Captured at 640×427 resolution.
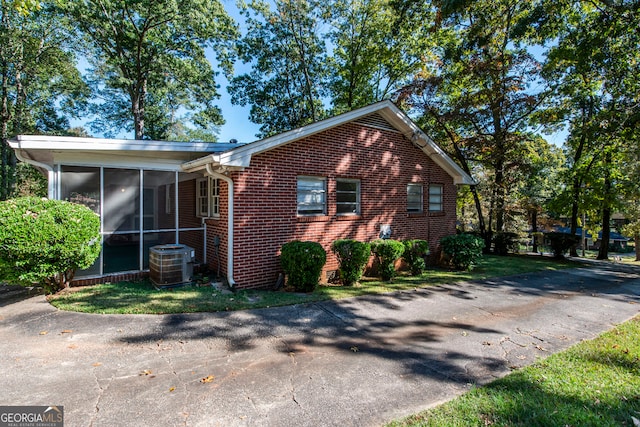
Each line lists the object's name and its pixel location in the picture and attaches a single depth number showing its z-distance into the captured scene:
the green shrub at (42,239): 4.98
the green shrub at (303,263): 6.43
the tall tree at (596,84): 10.34
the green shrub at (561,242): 12.91
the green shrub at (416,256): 8.76
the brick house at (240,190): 6.53
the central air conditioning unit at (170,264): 6.52
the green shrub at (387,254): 7.87
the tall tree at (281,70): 20.38
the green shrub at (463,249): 9.48
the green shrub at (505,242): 14.47
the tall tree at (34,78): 17.08
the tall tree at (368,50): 18.33
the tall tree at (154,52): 16.45
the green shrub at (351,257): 7.28
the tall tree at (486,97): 12.77
